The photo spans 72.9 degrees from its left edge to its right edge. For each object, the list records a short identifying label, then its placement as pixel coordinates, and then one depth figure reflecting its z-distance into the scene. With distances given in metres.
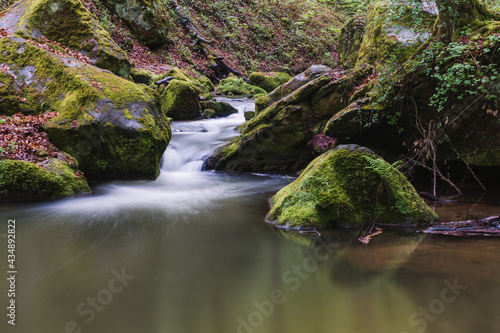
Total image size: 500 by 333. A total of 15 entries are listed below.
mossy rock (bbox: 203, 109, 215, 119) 13.85
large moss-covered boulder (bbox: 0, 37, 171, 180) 6.90
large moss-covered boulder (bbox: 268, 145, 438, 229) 4.63
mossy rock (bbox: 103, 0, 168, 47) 17.94
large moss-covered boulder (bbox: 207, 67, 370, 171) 8.62
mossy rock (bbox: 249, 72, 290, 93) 20.36
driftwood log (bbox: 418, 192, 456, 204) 5.75
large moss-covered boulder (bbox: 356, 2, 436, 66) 6.76
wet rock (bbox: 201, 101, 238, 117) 14.17
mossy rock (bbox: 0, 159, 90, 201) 5.59
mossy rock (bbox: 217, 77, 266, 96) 18.69
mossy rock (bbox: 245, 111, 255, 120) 13.18
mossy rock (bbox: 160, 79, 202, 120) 13.15
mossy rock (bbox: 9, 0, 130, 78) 9.55
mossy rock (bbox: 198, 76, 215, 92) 18.04
